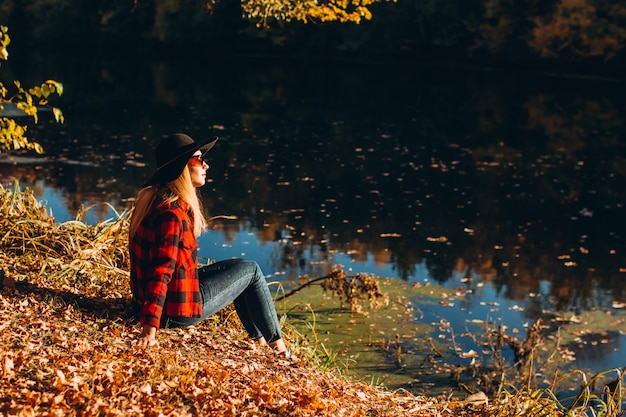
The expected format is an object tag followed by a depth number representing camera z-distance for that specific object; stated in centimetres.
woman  508
